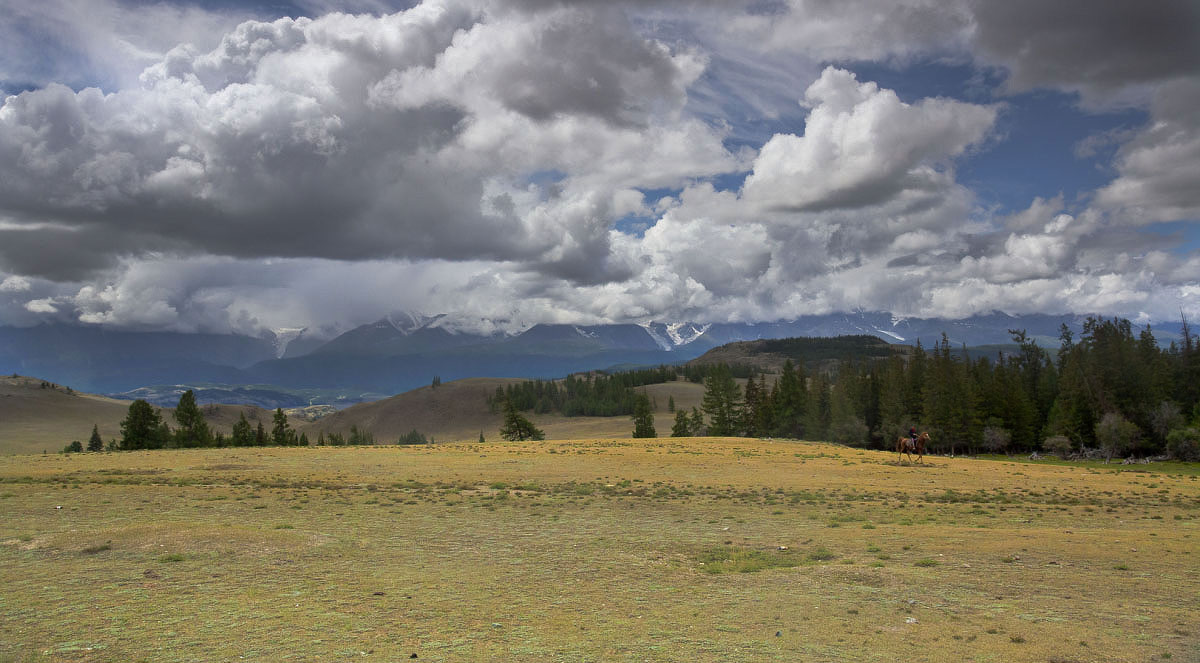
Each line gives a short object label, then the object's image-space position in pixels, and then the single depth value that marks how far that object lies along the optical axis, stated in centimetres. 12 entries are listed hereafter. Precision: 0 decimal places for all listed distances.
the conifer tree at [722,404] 11456
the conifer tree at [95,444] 10583
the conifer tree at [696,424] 12398
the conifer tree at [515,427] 11350
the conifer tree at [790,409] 11294
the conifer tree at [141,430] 9088
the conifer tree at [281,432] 11092
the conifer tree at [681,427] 11823
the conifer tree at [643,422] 11906
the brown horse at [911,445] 5322
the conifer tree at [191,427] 9738
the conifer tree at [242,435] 10538
